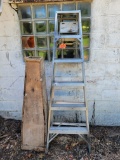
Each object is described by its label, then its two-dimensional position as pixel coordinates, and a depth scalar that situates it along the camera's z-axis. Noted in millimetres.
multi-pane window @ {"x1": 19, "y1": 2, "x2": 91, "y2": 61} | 1906
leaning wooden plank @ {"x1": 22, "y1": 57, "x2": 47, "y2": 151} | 1697
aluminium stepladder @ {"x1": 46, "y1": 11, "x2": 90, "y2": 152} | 1726
